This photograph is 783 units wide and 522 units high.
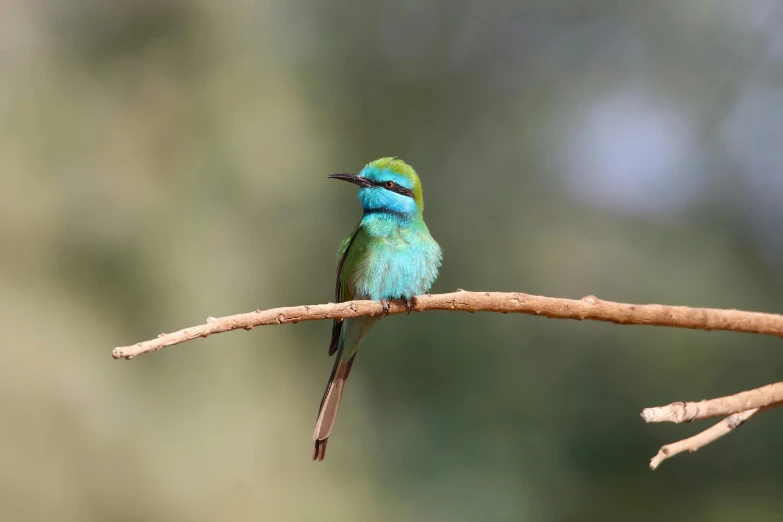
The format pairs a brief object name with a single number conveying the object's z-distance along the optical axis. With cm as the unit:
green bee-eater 562
